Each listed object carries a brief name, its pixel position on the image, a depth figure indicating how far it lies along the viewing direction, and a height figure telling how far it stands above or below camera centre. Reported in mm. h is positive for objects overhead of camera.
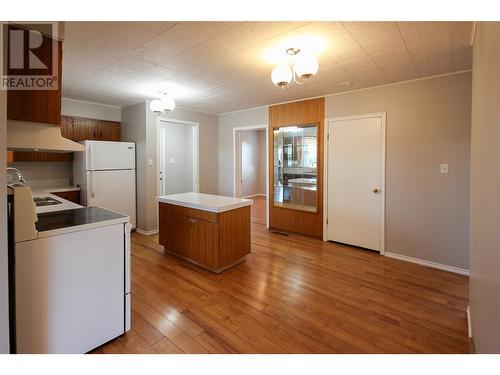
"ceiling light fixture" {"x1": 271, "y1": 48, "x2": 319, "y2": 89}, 2184 +965
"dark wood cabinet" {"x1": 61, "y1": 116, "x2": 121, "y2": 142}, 4273 +864
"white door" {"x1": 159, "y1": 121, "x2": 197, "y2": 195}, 6199 +519
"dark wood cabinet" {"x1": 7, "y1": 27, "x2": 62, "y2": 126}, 1564 +477
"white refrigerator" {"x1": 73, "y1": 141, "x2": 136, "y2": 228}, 4113 +55
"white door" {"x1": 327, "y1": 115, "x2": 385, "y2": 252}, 3686 -41
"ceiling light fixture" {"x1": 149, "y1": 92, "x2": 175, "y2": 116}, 3535 +1013
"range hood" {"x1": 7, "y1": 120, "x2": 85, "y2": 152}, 1616 +264
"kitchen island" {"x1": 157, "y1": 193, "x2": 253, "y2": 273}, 2955 -620
